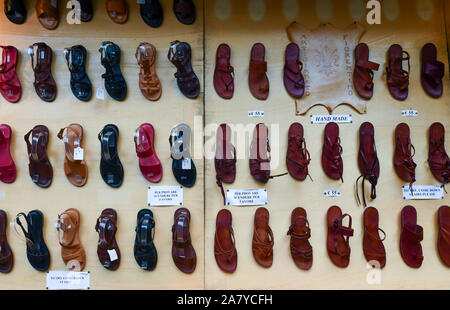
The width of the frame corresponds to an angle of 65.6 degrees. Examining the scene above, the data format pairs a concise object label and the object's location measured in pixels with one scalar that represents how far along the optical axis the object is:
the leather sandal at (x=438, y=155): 1.66
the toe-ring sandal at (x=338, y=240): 1.61
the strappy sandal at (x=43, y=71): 1.69
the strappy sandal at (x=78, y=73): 1.69
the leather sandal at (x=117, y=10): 1.74
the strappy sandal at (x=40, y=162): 1.64
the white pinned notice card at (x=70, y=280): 1.64
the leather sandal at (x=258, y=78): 1.70
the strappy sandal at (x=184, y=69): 1.66
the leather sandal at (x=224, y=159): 1.65
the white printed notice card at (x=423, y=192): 1.67
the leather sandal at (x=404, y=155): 1.63
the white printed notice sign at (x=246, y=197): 1.67
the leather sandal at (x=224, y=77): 1.71
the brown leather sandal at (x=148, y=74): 1.69
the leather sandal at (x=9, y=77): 1.70
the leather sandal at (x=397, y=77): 1.70
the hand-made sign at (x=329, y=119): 1.70
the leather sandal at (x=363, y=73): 1.70
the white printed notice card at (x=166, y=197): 1.67
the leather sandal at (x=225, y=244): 1.62
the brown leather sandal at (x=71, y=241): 1.60
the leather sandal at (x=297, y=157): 1.66
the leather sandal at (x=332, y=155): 1.65
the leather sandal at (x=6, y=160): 1.66
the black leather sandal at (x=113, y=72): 1.66
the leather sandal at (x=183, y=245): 1.59
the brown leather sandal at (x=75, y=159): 1.65
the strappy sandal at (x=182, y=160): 1.66
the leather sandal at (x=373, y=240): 1.62
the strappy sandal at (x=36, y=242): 1.62
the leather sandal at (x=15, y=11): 1.71
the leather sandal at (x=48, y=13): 1.73
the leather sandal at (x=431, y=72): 1.70
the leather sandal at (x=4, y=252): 1.63
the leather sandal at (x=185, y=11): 1.72
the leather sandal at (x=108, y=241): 1.59
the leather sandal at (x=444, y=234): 1.63
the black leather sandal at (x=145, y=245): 1.60
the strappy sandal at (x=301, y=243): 1.61
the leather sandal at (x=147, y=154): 1.64
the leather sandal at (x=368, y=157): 1.64
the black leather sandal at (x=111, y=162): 1.64
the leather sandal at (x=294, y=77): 1.71
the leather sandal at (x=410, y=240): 1.61
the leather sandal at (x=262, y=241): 1.61
